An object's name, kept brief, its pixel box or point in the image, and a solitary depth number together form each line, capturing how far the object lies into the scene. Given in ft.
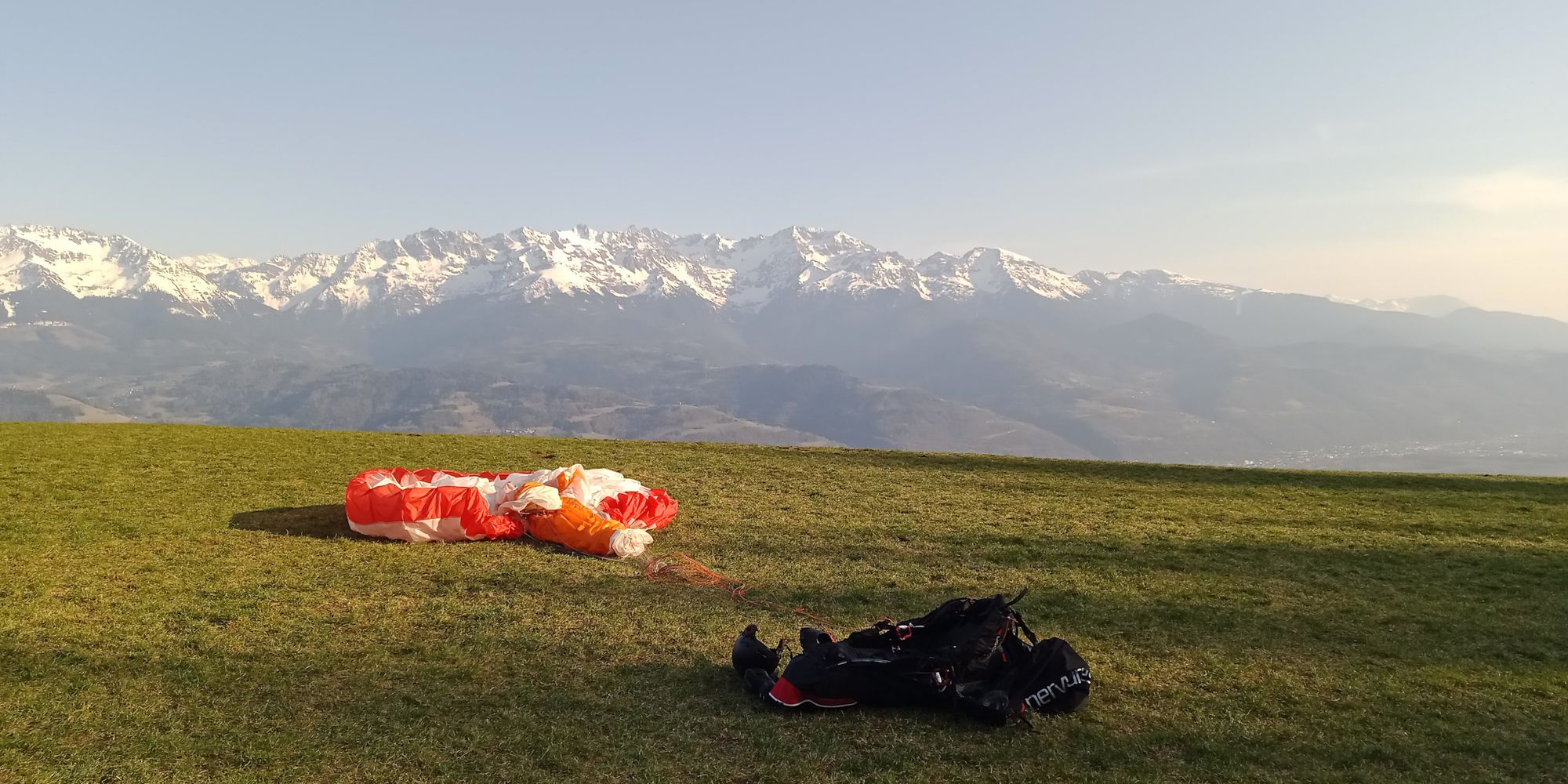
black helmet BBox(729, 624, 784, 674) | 22.62
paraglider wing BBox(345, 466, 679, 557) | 35.86
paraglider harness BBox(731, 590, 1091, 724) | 21.12
